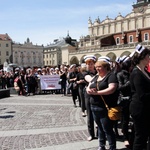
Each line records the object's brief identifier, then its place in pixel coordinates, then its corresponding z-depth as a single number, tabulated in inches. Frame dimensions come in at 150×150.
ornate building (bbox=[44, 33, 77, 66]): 2927.6
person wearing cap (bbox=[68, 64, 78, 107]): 350.6
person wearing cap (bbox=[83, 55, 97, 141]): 186.7
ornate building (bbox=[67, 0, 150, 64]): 2115.6
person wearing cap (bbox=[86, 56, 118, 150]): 142.4
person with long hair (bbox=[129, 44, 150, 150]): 117.6
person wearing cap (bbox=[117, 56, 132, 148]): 168.7
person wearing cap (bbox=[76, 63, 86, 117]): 254.9
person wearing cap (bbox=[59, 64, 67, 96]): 513.1
